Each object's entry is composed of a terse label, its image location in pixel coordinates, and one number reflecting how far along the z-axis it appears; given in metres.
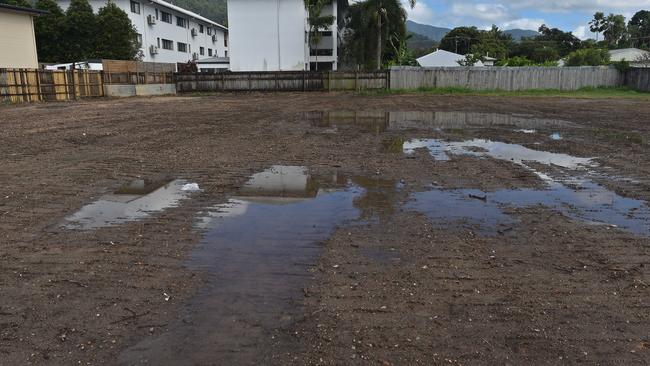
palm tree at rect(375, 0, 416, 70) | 39.84
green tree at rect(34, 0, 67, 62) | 41.88
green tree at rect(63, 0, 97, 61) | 42.62
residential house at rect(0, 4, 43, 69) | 30.25
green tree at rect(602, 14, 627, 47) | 98.44
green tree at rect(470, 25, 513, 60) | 64.81
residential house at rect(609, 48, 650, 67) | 67.97
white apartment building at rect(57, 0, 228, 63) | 50.31
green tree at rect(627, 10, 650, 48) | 97.14
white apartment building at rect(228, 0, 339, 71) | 46.31
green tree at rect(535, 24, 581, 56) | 90.50
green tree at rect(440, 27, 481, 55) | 90.83
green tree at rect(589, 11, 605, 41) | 101.19
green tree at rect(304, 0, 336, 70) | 45.84
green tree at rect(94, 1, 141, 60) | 43.09
